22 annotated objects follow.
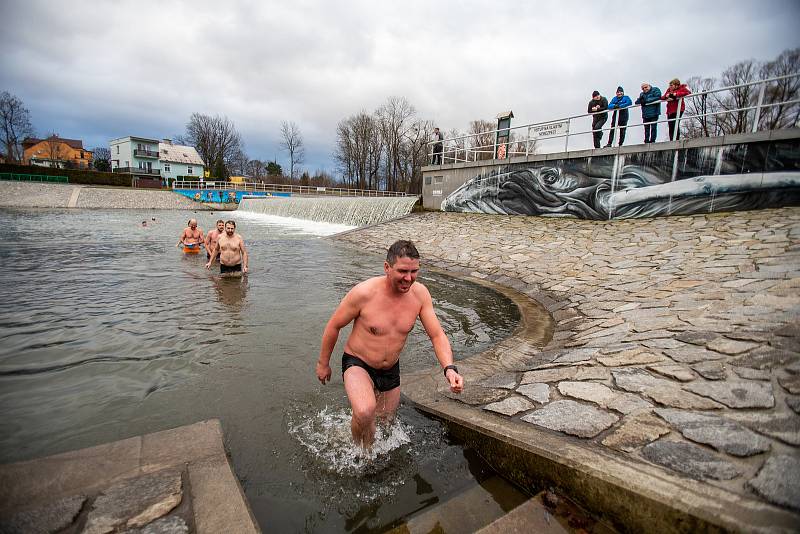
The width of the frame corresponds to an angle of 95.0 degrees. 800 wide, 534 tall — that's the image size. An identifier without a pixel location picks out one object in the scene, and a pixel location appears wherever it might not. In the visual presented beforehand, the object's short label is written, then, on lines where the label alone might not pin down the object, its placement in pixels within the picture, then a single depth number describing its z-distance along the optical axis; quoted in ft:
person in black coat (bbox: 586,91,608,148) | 39.42
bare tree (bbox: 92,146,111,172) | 181.47
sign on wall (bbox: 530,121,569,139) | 42.19
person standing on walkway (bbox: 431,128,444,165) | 59.03
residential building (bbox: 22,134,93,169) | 190.49
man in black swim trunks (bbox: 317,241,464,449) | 9.07
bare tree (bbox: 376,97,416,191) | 164.55
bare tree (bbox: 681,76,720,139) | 68.07
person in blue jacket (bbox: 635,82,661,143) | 34.58
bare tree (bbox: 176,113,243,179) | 206.90
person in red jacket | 32.42
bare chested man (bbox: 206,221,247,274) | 28.78
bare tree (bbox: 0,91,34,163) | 154.29
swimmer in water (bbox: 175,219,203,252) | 38.29
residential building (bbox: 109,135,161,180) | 193.98
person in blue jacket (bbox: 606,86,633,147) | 36.88
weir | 62.13
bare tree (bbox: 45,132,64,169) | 200.25
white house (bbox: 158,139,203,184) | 200.95
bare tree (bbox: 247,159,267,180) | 228.63
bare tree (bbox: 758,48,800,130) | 41.36
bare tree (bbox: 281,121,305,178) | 206.28
